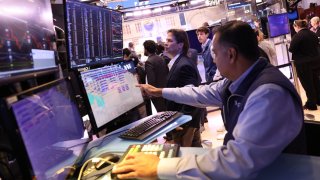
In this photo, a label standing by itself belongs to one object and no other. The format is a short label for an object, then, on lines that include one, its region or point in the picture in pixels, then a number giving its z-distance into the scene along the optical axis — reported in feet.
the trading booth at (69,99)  3.05
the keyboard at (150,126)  5.99
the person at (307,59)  17.78
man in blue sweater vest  3.38
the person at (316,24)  23.53
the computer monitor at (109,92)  5.41
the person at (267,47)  15.94
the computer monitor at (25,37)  4.25
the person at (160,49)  21.14
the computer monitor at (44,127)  2.72
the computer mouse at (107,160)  4.55
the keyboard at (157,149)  4.49
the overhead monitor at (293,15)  27.43
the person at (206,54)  17.08
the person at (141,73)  17.35
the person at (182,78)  9.62
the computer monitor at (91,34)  5.54
